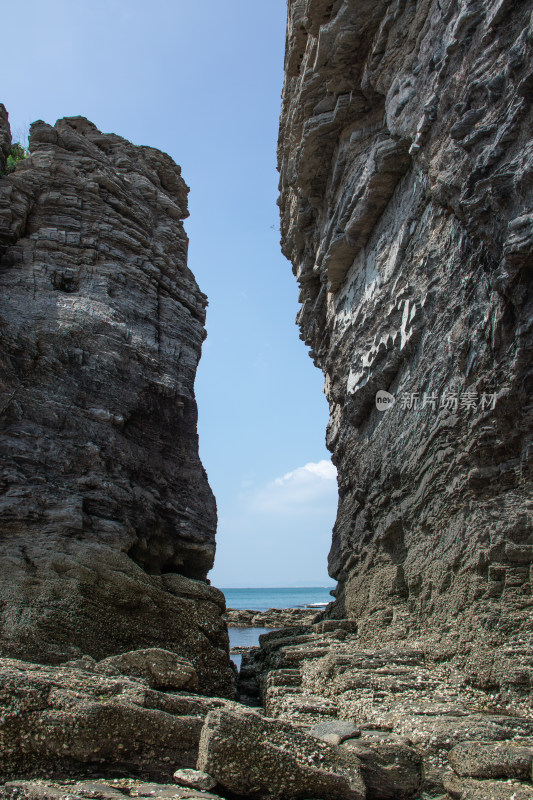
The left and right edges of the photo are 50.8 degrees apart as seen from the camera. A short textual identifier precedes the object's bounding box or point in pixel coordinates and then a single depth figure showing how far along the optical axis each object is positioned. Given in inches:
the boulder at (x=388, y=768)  313.1
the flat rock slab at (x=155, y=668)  398.0
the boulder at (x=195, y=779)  277.4
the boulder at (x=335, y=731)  346.6
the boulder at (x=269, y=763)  286.2
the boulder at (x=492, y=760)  297.9
